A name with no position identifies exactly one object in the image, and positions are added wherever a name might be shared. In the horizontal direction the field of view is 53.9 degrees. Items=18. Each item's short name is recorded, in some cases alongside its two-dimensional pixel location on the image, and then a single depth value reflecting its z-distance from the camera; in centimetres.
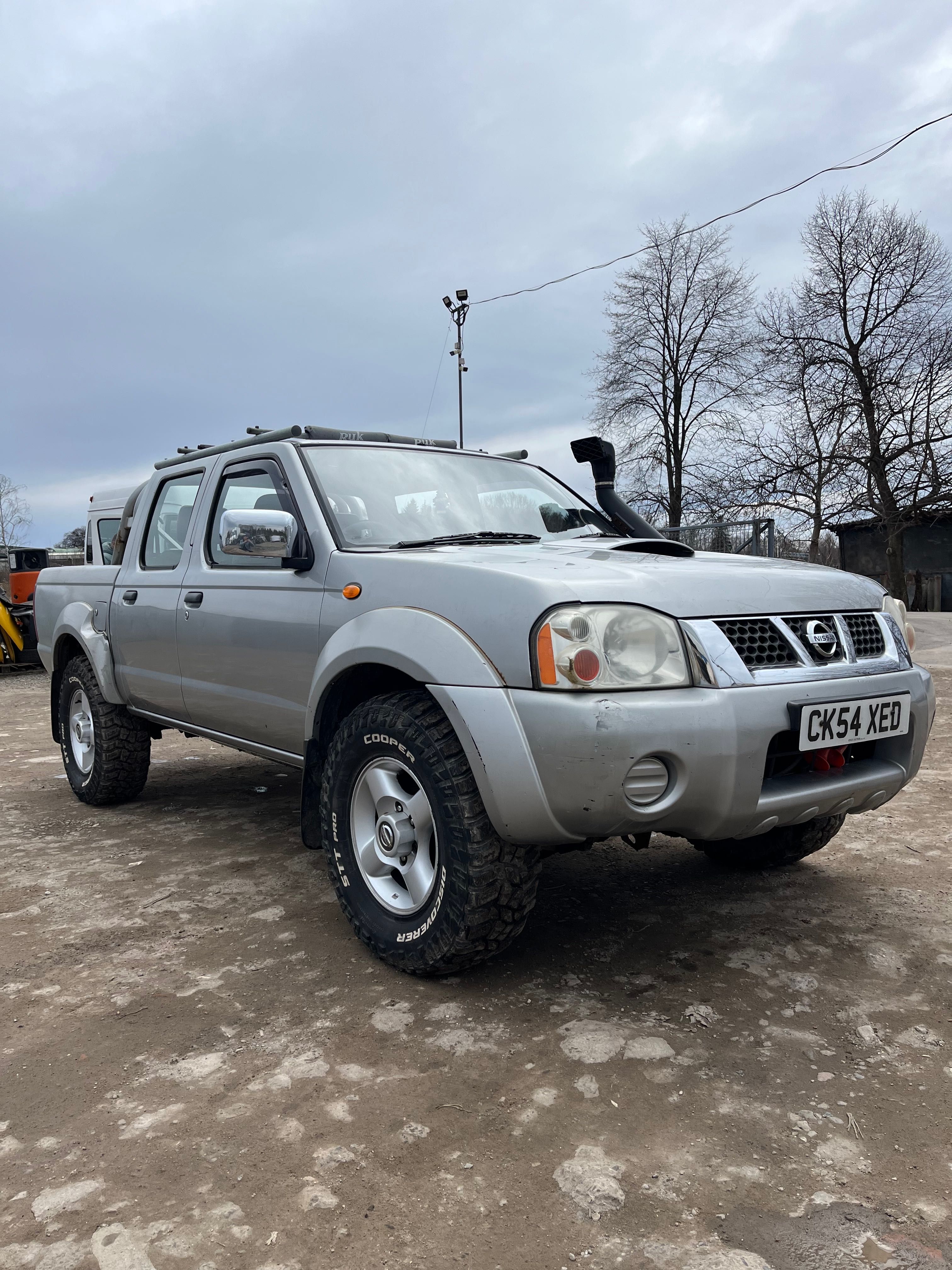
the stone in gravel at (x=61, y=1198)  188
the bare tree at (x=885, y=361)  2584
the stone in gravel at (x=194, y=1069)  238
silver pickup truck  250
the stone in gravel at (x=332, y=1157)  202
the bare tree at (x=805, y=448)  2752
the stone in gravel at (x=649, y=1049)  244
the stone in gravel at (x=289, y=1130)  211
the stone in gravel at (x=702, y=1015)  261
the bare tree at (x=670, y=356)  3234
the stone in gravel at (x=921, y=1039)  247
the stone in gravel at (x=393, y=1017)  262
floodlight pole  2272
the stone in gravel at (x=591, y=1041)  244
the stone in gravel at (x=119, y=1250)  173
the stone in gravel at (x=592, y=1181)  187
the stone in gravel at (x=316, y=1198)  189
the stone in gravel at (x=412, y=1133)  210
